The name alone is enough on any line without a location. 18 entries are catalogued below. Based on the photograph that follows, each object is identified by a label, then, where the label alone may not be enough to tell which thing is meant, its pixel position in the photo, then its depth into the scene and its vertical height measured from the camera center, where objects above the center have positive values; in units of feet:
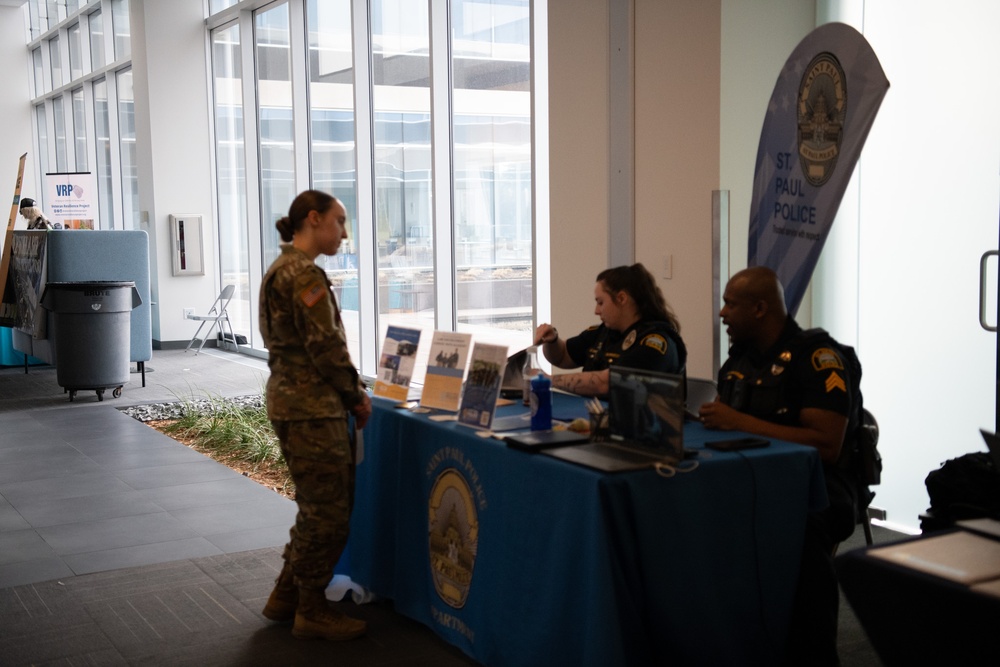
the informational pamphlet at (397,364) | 12.46 -1.65
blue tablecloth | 8.62 -2.94
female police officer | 12.19 -1.25
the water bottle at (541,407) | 10.75 -1.87
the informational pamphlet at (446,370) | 11.87 -1.66
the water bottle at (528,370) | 12.65 -1.79
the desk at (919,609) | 5.48 -2.15
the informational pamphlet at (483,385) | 10.96 -1.70
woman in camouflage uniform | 10.71 -1.74
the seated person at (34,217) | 34.42 +0.50
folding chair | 39.52 -3.38
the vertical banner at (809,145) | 11.53 +0.93
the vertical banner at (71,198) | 42.68 +1.38
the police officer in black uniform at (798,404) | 9.68 -1.81
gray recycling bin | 27.73 -2.73
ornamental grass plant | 20.90 -4.65
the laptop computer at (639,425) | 8.93 -1.80
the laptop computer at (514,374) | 13.11 -1.88
